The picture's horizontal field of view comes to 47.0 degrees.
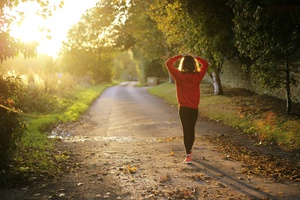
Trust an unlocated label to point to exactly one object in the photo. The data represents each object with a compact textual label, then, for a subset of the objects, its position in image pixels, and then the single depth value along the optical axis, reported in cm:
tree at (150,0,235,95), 1619
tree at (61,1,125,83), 5559
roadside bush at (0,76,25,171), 591
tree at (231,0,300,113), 1055
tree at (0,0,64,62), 605
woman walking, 701
